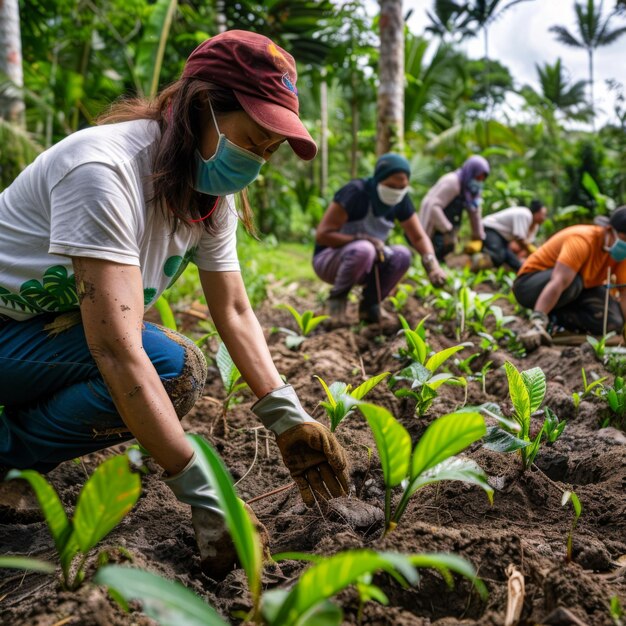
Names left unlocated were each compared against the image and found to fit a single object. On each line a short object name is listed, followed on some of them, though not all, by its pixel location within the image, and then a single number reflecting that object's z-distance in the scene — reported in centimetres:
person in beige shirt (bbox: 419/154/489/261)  652
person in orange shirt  392
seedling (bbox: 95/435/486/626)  82
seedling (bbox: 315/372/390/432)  196
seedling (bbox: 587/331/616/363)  310
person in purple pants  420
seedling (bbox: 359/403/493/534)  124
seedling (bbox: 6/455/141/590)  104
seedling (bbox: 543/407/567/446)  201
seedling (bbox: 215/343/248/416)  247
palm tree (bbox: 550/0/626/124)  2590
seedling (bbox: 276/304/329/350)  349
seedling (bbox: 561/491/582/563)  138
